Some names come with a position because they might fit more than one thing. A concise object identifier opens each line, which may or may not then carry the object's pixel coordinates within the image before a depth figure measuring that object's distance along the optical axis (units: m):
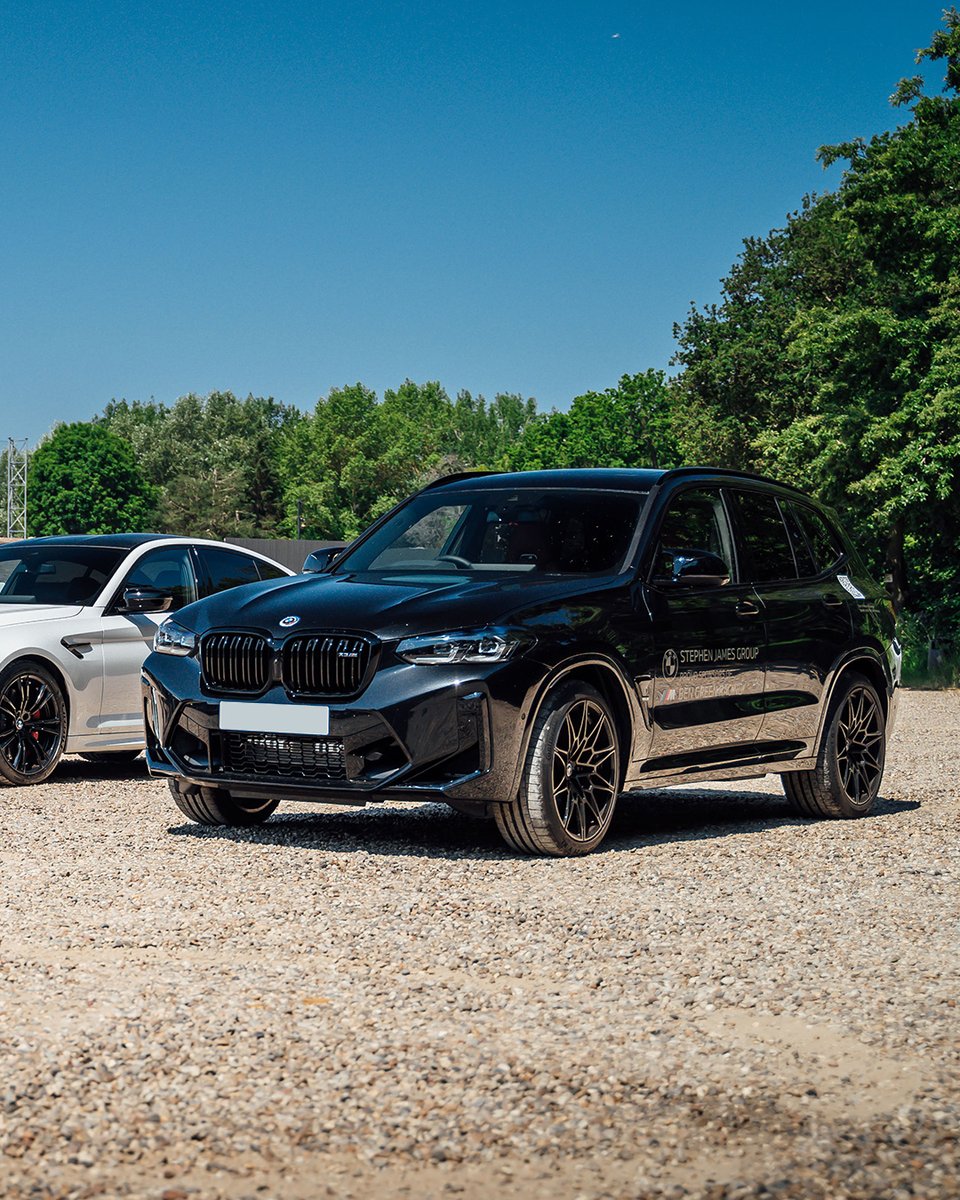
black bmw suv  7.92
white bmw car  11.63
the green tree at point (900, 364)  35.62
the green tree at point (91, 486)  126.12
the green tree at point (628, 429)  99.00
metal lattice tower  116.00
